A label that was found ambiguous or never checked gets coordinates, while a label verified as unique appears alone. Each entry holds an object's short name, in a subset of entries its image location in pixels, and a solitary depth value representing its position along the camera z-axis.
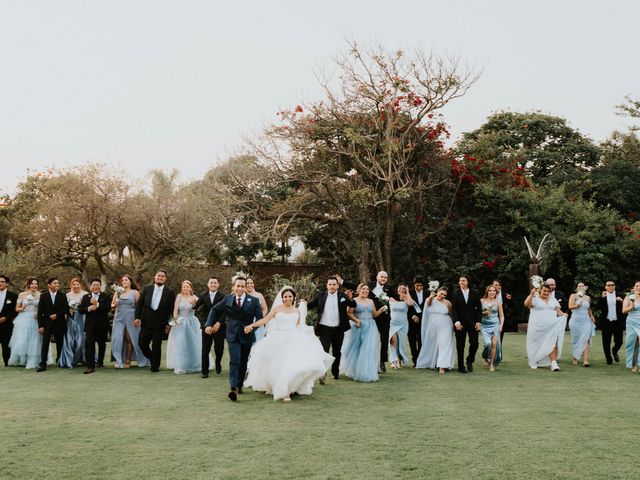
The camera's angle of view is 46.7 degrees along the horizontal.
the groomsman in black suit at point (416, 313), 15.01
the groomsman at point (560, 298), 15.57
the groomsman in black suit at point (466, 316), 13.72
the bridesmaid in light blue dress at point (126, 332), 14.27
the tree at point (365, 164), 27.36
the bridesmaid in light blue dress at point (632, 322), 14.17
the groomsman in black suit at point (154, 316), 13.59
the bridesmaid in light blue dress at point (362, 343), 12.24
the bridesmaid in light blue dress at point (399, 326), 14.52
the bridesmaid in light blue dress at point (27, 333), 14.27
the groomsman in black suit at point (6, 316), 14.72
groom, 10.44
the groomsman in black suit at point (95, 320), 13.51
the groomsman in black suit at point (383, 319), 13.57
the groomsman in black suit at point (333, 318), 12.54
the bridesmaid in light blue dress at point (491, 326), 14.16
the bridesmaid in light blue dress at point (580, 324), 15.27
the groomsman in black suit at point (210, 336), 12.80
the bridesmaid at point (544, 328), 14.36
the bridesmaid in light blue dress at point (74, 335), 14.30
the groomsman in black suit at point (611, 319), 15.32
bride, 10.03
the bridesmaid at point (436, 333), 13.74
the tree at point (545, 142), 39.94
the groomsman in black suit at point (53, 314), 14.10
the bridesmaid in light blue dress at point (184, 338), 13.56
